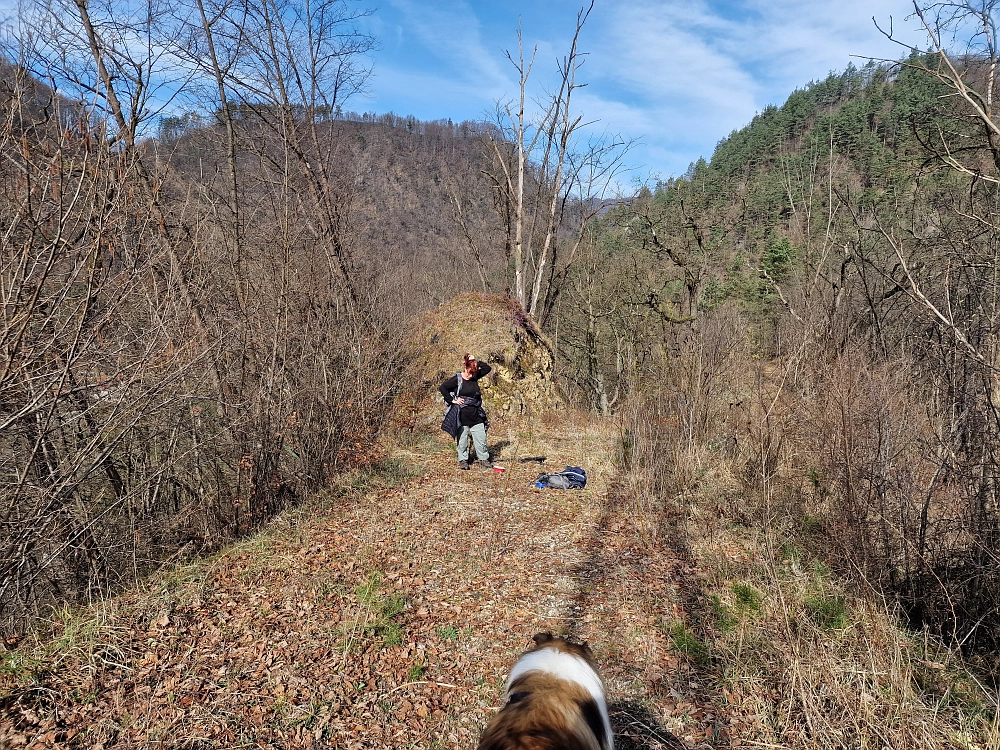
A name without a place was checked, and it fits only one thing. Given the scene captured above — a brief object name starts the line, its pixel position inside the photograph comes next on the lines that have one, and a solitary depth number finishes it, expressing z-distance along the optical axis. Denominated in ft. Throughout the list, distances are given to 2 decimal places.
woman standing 29.35
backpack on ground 27.25
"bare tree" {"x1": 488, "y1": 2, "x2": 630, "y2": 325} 55.72
